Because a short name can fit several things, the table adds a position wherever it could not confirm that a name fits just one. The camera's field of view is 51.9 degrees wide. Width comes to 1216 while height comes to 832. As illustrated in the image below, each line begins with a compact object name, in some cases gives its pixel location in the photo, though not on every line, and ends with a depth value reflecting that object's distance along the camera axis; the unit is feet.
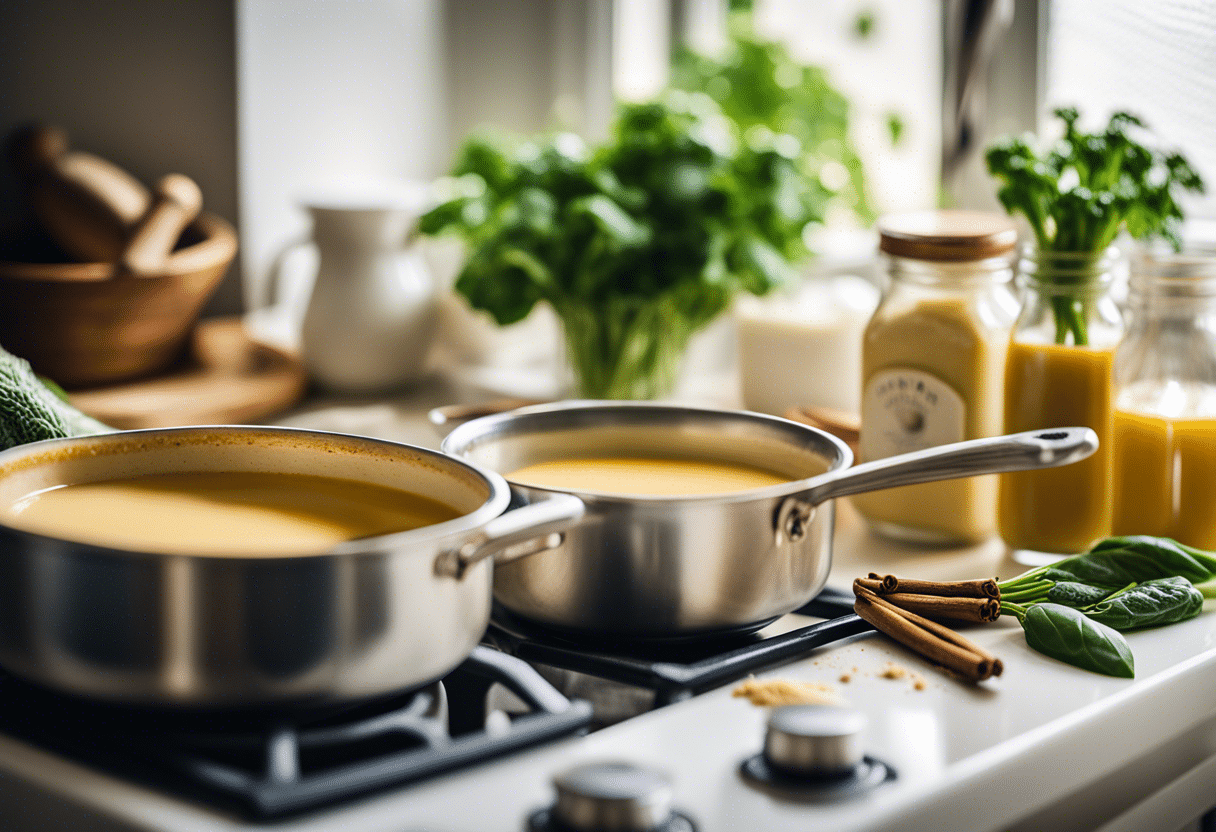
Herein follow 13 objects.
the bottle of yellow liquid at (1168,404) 3.13
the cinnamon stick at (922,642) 2.36
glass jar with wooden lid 3.33
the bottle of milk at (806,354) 4.57
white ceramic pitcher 5.34
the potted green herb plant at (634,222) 4.77
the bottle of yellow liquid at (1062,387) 3.23
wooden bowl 4.64
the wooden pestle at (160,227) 4.80
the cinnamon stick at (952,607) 2.68
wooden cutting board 4.60
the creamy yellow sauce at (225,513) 2.13
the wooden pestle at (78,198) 5.01
